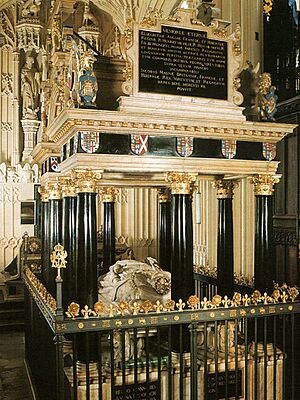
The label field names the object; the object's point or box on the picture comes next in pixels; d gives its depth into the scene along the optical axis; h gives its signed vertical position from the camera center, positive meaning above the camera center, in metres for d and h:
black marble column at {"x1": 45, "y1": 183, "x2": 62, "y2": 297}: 8.74 -0.37
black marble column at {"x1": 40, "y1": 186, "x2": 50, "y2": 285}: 9.23 -0.63
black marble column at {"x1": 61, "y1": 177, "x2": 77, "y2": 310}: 6.98 -0.36
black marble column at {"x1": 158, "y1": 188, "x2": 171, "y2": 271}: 9.45 -0.49
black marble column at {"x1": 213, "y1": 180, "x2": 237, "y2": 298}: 7.63 -0.71
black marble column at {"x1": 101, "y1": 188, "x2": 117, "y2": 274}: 9.40 -0.43
